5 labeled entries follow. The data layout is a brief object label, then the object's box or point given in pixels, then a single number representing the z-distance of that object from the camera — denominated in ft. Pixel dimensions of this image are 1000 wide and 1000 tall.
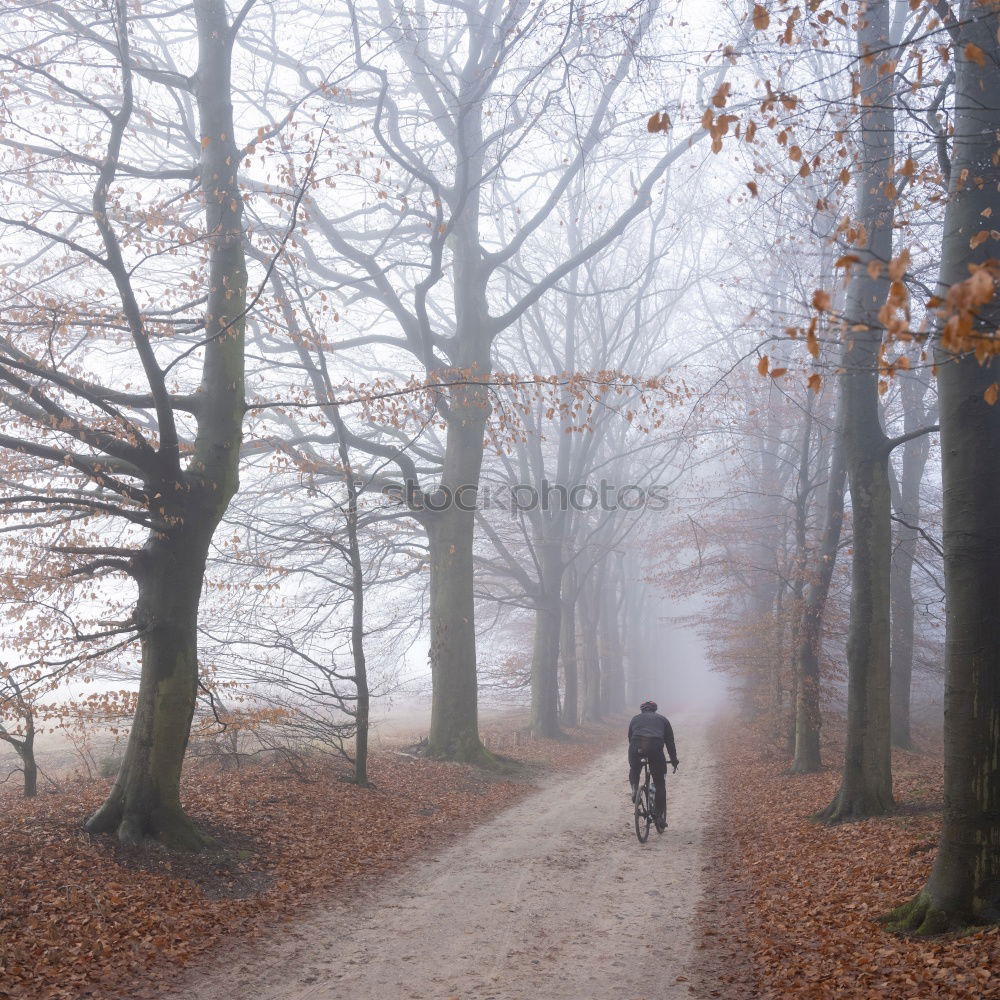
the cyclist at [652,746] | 36.45
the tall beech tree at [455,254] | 47.09
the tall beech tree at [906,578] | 65.21
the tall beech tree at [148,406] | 26.43
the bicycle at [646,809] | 35.14
